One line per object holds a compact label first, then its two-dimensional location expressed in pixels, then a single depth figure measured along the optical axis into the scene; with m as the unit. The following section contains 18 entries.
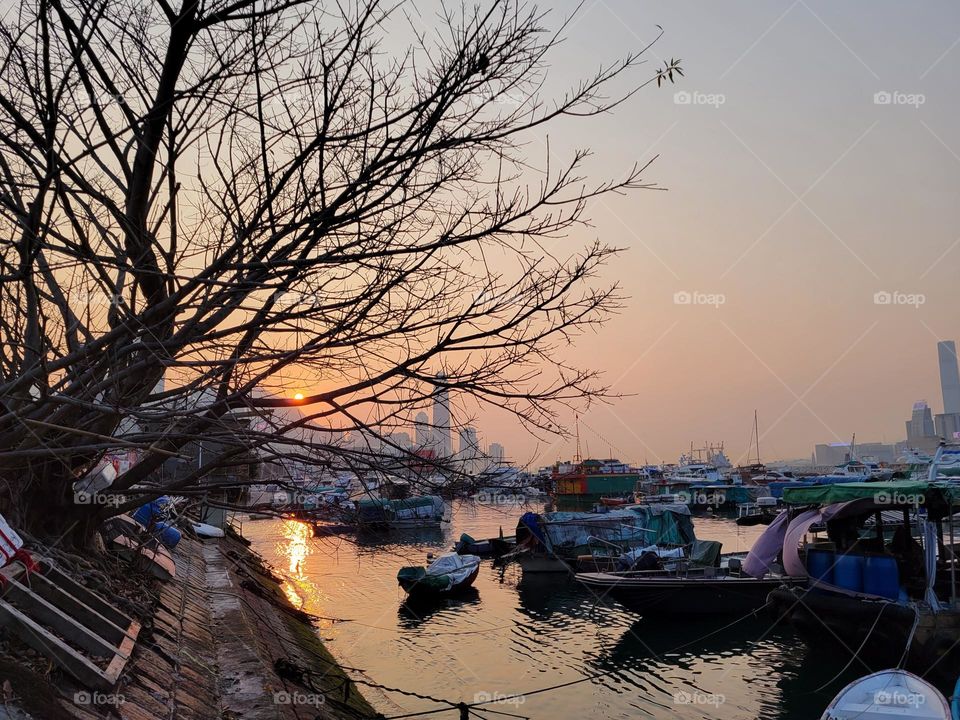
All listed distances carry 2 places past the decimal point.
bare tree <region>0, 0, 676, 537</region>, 5.41
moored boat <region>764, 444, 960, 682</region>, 15.25
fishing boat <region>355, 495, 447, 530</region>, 56.47
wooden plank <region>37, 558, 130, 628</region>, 8.80
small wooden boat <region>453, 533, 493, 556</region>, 39.59
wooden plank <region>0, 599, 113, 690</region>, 6.77
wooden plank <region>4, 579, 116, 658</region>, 7.50
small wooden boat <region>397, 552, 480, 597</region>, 28.58
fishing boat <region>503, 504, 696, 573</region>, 34.19
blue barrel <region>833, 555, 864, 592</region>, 17.64
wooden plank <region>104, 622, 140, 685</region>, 7.22
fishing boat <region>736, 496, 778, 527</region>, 68.62
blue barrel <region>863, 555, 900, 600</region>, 16.78
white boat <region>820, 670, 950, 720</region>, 10.82
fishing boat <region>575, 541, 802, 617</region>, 23.25
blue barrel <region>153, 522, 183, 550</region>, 19.91
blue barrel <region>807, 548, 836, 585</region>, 18.94
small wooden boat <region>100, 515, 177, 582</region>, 14.12
